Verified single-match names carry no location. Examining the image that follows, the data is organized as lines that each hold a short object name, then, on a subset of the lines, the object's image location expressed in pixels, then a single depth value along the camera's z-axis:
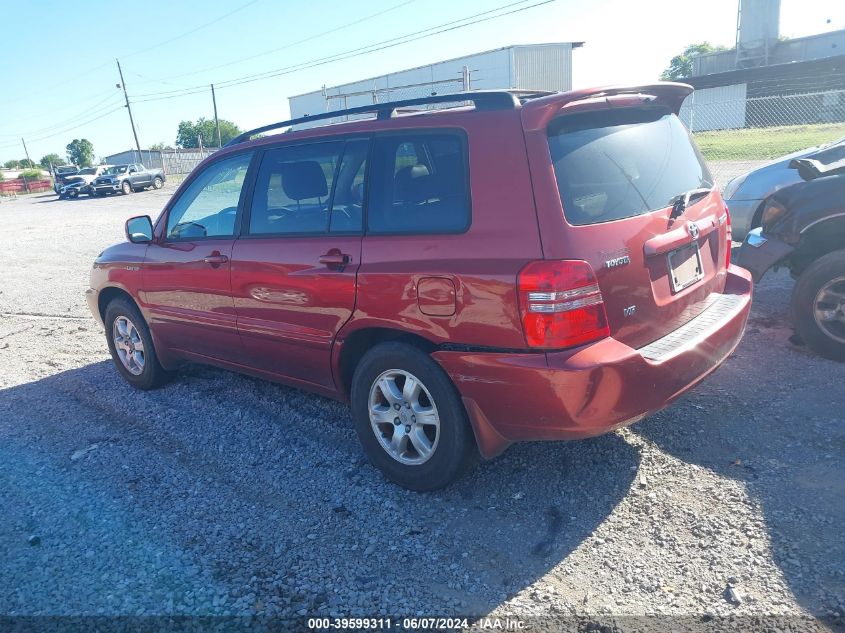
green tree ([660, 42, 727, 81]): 68.19
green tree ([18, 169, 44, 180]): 61.84
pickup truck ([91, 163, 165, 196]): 35.88
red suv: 2.82
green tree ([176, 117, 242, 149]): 100.31
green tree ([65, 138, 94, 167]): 111.06
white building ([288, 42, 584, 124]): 37.12
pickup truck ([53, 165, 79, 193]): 40.57
